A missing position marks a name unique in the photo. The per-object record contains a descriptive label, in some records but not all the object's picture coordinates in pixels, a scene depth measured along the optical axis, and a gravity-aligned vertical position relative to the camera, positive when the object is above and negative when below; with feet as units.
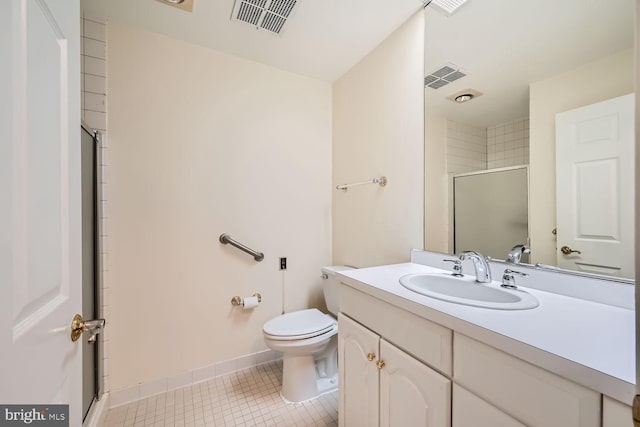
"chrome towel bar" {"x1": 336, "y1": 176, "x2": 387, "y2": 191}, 5.77 +0.72
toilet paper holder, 6.09 -2.11
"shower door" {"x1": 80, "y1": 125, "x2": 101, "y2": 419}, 4.24 -0.78
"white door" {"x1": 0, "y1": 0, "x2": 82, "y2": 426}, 1.37 +0.08
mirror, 2.86 +1.39
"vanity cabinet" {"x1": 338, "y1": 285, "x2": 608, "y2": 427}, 1.81 -1.58
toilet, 4.99 -2.81
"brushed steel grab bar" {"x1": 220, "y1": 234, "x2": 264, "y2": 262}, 5.99 -0.80
